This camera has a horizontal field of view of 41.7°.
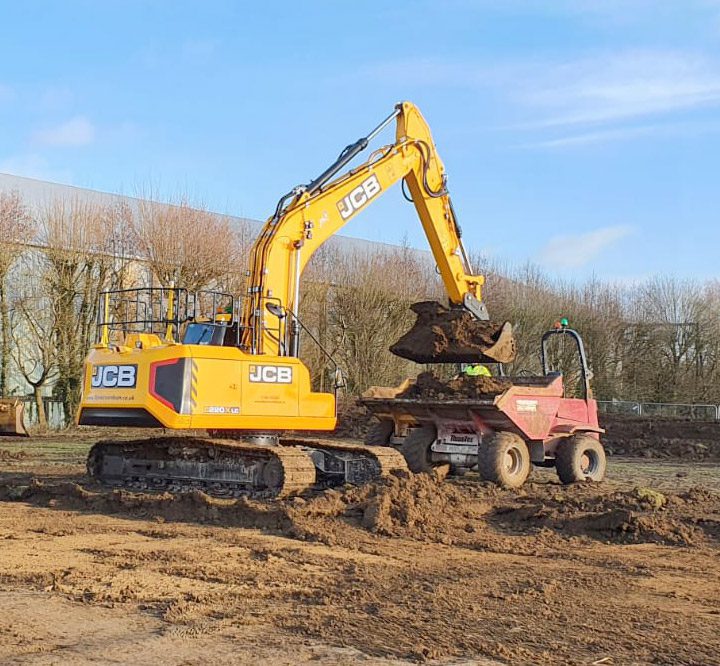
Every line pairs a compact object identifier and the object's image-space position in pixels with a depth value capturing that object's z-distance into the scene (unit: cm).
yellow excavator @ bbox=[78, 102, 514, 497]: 1028
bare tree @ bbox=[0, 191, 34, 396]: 2342
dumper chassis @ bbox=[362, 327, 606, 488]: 1237
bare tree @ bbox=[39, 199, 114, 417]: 2412
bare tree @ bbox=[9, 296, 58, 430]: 2381
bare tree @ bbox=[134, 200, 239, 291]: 2467
